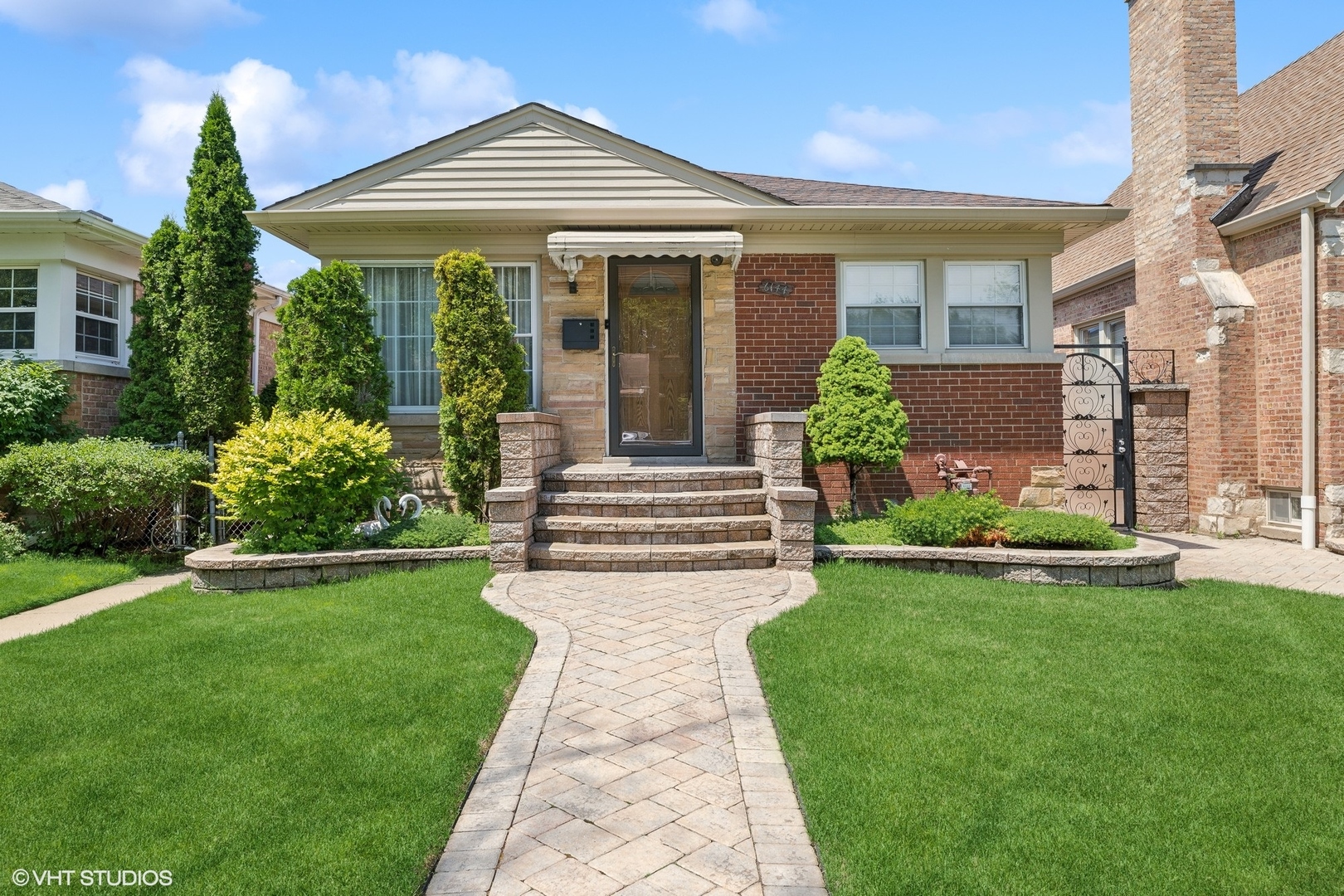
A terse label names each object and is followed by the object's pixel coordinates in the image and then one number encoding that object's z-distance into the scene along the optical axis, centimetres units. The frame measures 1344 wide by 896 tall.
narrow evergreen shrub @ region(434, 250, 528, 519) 835
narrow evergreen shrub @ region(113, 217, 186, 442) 991
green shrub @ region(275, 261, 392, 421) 849
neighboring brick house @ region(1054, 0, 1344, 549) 973
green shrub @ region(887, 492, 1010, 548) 753
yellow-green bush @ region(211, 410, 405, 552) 727
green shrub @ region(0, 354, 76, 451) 912
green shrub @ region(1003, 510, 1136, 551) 729
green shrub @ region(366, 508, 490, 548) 753
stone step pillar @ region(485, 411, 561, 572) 705
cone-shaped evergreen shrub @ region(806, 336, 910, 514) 845
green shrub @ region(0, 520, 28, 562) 833
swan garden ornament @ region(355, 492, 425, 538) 805
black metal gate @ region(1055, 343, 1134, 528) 1109
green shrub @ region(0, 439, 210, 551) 815
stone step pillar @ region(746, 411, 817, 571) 714
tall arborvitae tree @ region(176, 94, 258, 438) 977
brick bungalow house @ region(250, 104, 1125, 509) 980
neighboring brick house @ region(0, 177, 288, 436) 1026
